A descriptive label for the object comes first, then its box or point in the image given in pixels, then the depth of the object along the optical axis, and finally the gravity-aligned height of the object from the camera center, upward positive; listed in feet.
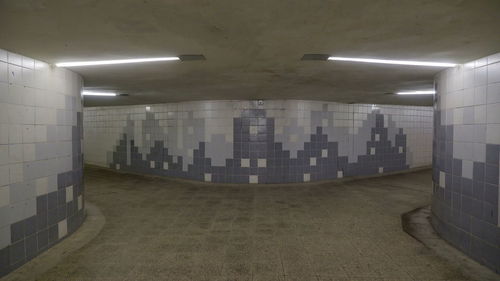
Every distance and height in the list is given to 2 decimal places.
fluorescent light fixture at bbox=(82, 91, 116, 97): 23.77 +3.80
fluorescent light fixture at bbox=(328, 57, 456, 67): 11.88 +3.32
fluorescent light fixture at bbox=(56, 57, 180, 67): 11.93 +3.43
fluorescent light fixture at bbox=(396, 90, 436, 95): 22.86 +3.60
